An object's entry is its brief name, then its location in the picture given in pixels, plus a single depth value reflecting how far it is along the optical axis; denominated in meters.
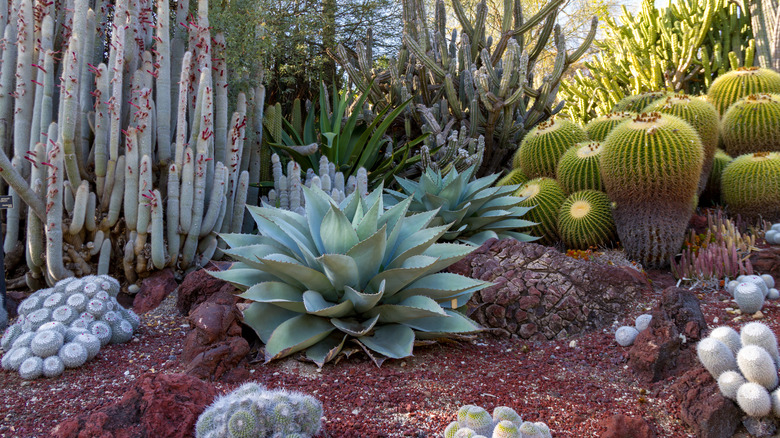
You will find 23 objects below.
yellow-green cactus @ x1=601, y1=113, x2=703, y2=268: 4.25
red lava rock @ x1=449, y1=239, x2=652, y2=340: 3.08
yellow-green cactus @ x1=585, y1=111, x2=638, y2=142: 5.63
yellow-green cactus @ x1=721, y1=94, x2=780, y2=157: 5.50
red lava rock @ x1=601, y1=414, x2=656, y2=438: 1.85
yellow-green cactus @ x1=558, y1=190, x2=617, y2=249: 4.73
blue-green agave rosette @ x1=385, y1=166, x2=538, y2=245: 4.43
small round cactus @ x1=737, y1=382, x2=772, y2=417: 1.90
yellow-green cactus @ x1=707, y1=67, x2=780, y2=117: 6.32
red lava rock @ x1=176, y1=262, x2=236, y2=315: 3.26
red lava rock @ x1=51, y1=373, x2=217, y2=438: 1.75
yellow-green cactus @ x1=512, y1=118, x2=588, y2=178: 5.52
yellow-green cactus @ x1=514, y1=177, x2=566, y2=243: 5.11
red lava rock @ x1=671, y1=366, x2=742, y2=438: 1.95
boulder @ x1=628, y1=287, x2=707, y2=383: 2.39
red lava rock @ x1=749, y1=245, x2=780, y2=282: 3.82
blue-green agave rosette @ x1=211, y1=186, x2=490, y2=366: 2.59
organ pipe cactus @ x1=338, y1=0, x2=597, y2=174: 6.42
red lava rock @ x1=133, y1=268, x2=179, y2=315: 3.56
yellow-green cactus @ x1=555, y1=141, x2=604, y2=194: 5.07
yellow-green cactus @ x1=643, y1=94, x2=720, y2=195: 5.12
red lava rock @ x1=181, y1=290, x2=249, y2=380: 2.48
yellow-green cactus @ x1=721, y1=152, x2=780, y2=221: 4.79
